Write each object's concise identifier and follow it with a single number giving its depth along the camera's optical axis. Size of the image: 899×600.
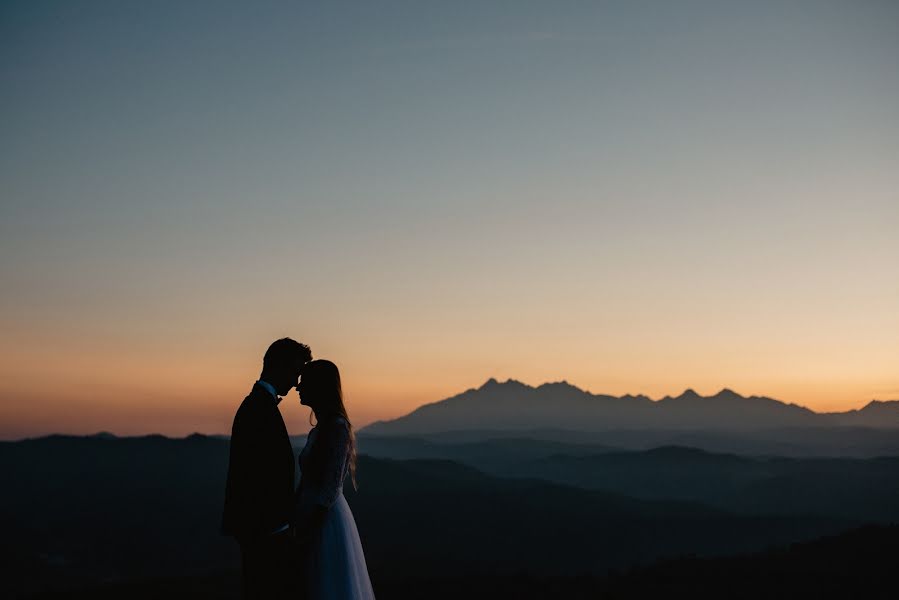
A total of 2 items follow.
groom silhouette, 6.13
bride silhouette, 6.50
